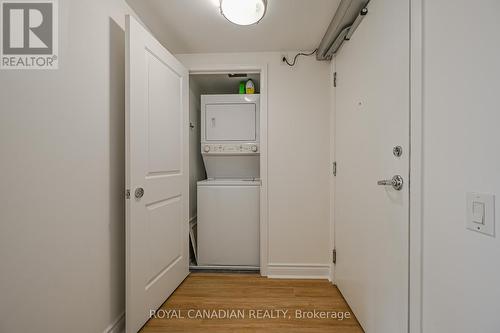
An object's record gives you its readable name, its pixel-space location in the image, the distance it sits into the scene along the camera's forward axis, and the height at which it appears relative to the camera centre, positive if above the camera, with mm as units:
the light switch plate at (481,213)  608 -144
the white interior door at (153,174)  1351 -78
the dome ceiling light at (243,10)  1357 +993
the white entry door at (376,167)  1023 -16
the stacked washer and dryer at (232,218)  2322 -585
